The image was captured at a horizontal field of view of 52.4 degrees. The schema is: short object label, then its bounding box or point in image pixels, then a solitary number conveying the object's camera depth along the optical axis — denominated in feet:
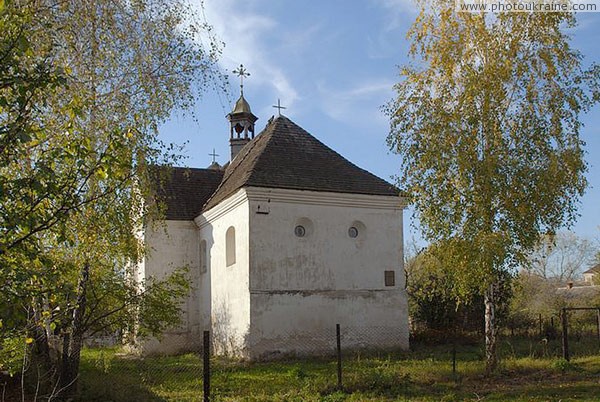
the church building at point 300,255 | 58.23
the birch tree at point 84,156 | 16.38
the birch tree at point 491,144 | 43.88
